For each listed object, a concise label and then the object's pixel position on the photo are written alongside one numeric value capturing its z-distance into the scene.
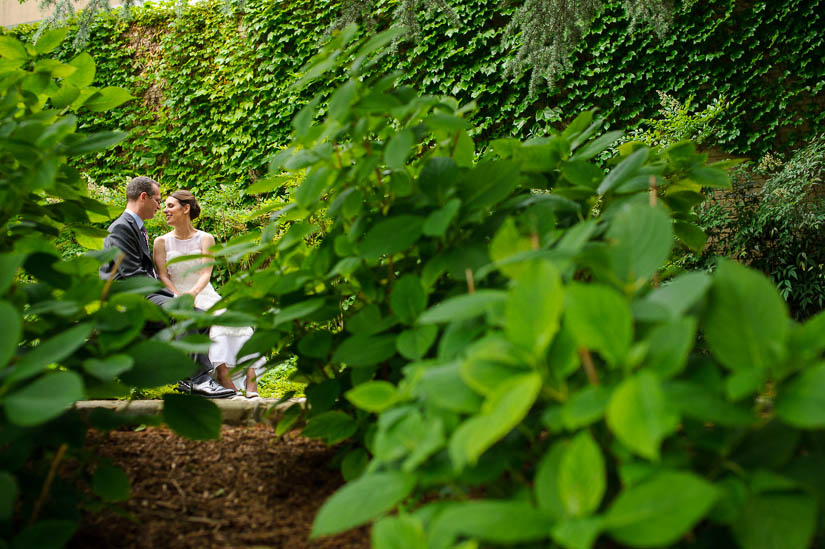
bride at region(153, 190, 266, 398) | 5.19
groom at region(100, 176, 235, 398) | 4.54
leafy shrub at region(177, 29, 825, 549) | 0.53
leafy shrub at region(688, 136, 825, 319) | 4.28
